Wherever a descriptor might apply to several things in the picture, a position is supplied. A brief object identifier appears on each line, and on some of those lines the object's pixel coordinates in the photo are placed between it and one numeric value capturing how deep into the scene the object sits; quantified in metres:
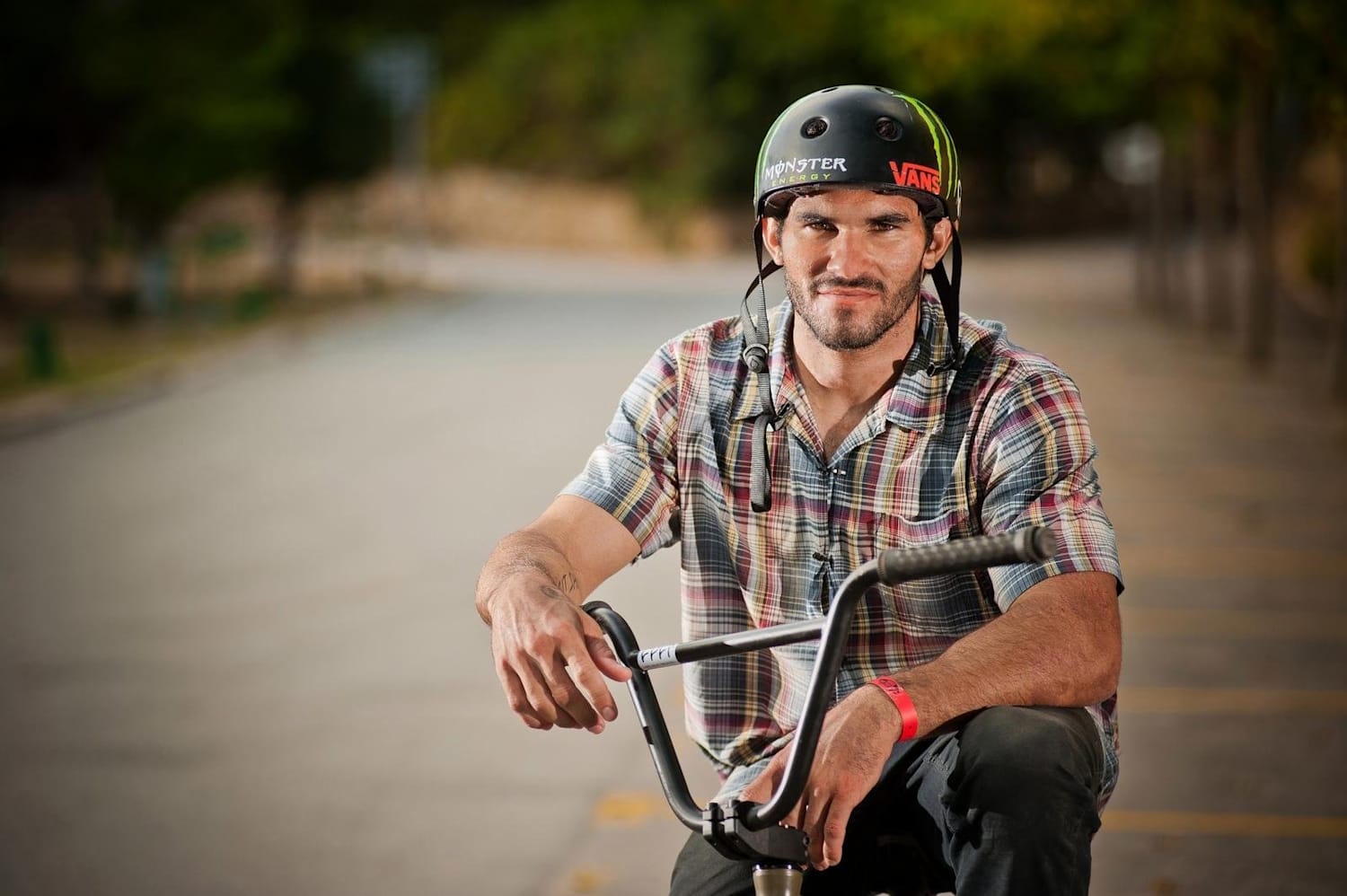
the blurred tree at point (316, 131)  36.03
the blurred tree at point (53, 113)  26.72
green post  19.53
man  2.57
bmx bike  2.22
